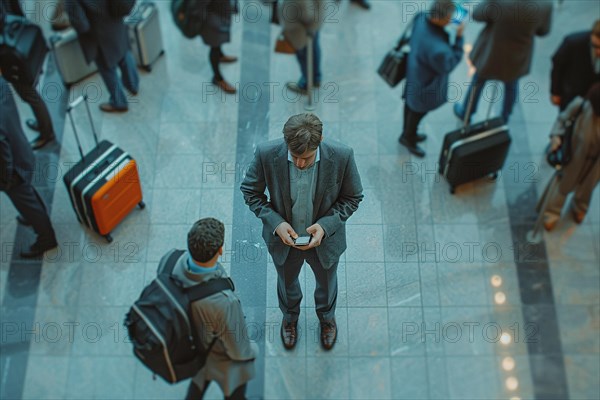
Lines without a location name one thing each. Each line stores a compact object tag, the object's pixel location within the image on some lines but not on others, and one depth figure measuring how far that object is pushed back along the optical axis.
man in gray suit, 4.68
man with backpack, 4.39
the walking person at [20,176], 5.84
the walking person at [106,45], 6.70
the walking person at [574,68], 6.57
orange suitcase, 6.27
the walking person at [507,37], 6.60
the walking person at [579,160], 6.18
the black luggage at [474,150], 6.75
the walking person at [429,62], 6.32
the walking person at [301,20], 6.89
